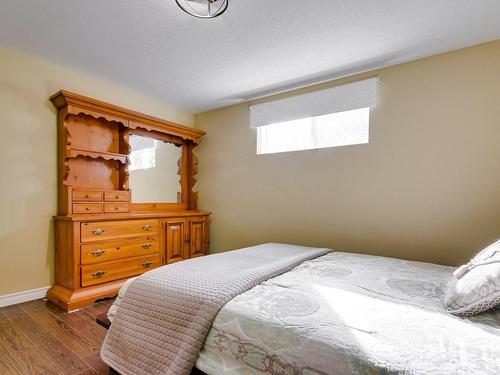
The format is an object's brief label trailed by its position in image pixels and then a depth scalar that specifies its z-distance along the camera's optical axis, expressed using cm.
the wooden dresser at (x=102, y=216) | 234
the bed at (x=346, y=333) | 75
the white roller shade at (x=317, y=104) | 256
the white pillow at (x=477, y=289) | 95
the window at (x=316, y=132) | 267
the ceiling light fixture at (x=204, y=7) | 165
